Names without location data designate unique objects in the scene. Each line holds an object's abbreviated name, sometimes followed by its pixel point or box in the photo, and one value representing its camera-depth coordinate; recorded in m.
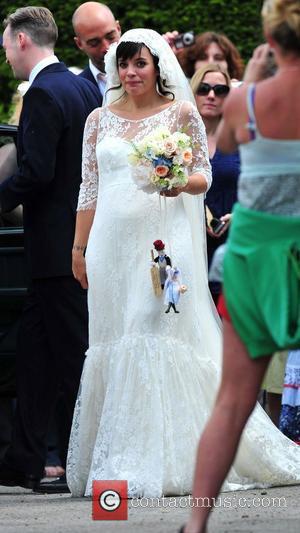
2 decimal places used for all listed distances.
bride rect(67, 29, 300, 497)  15.33
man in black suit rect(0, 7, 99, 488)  16.14
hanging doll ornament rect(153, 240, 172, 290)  15.36
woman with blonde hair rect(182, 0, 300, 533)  10.48
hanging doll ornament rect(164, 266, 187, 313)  15.30
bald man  19.17
